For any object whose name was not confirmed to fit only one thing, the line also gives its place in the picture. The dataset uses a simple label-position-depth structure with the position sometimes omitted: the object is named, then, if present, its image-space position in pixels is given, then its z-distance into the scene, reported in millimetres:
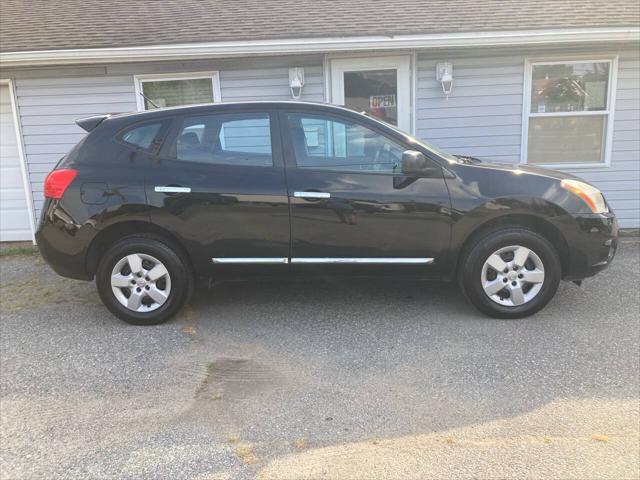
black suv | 4074
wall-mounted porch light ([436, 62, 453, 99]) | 6773
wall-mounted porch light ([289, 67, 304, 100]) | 6844
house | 6664
